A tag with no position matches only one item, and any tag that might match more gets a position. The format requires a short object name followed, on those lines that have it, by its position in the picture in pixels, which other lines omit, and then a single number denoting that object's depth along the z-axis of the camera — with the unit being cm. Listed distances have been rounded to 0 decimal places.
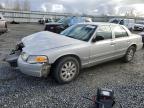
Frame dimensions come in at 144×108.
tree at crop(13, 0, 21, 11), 4687
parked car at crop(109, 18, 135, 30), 1474
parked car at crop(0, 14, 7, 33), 757
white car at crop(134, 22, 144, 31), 1541
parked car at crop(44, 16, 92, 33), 843
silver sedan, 257
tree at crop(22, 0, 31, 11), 4781
